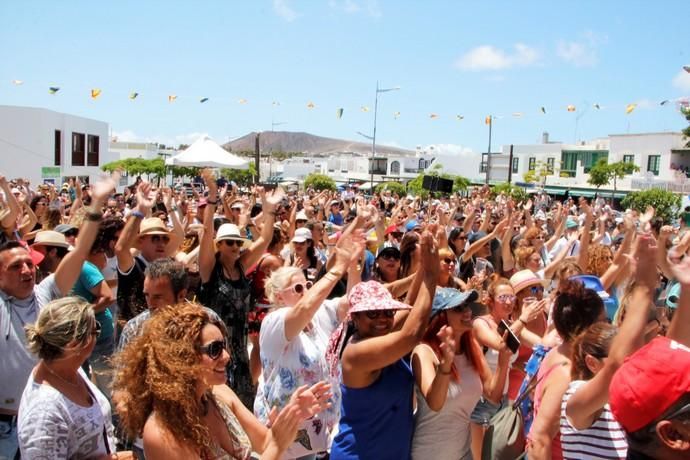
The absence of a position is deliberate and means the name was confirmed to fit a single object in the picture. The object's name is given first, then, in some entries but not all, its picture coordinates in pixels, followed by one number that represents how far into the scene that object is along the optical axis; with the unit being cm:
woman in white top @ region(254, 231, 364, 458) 317
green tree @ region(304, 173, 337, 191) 6512
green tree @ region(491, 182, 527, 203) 4172
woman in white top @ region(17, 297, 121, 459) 229
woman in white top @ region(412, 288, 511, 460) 287
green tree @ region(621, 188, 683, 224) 3481
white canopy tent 1409
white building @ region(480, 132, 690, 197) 4938
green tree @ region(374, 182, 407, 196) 5155
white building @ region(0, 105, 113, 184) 3622
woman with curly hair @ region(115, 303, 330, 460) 211
